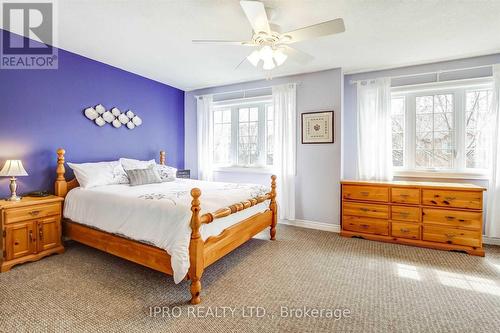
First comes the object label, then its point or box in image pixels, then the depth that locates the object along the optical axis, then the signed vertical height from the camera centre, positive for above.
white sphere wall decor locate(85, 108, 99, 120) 3.57 +0.73
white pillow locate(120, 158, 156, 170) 3.77 -0.01
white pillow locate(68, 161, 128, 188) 3.17 -0.14
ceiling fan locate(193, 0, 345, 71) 1.90 +1.13
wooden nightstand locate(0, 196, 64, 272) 2.52 -0.73
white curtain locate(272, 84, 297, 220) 4.14 +0.31
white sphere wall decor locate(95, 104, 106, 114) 3.69 +0.83
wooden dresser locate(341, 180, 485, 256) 2.99 -0.66
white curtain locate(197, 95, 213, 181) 4.93 +0.56
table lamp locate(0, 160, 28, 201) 2.59 -0.09
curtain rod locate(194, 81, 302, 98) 4.49 +1.38
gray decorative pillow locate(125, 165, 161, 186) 3.40 -0.19
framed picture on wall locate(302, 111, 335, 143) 3.89 +0.59
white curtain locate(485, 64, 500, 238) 3.16 +0.01
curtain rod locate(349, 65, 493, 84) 3.39 +1.31
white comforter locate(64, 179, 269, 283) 2.04 -0.47
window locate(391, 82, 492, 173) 3.39 +0.53
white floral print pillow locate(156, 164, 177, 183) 3.87 -0.16
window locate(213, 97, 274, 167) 4.54 +0.57
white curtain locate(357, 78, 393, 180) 3.72 +0.52
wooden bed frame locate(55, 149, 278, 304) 2.02 -0.78
